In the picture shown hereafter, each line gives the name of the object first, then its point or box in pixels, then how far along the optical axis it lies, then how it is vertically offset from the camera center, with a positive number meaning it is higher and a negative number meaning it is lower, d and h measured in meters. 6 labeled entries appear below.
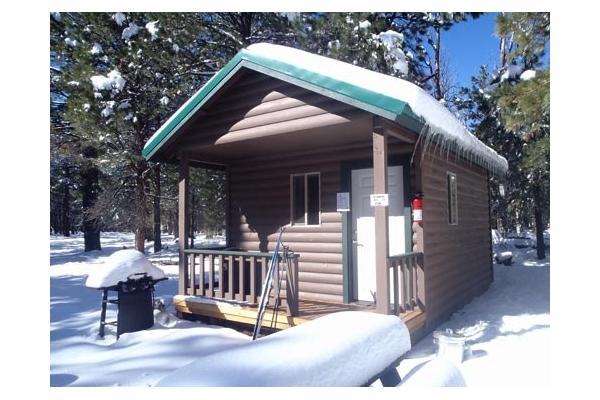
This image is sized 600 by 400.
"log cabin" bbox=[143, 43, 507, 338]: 4.62 +0.34
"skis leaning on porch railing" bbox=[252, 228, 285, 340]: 4.88 -1.10
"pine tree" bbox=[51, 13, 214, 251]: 9.80 +3.57
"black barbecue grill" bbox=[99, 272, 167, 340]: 5.23 -1.26
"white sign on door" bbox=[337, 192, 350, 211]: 6.14 +0.08
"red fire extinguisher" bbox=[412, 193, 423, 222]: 5.27 -0.04
